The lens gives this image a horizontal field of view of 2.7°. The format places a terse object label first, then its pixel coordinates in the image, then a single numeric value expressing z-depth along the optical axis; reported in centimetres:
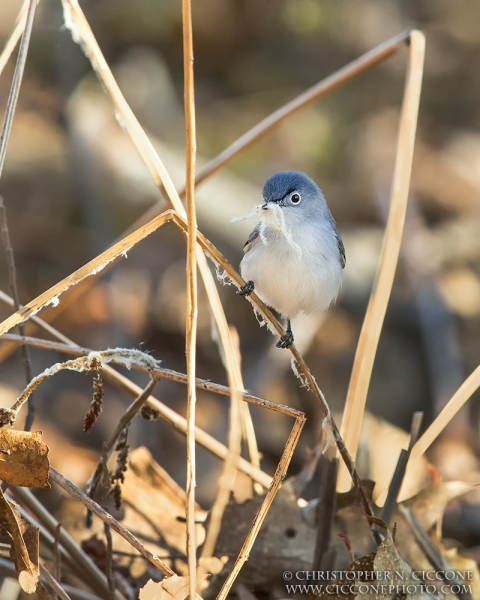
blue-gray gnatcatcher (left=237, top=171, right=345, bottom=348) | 291
